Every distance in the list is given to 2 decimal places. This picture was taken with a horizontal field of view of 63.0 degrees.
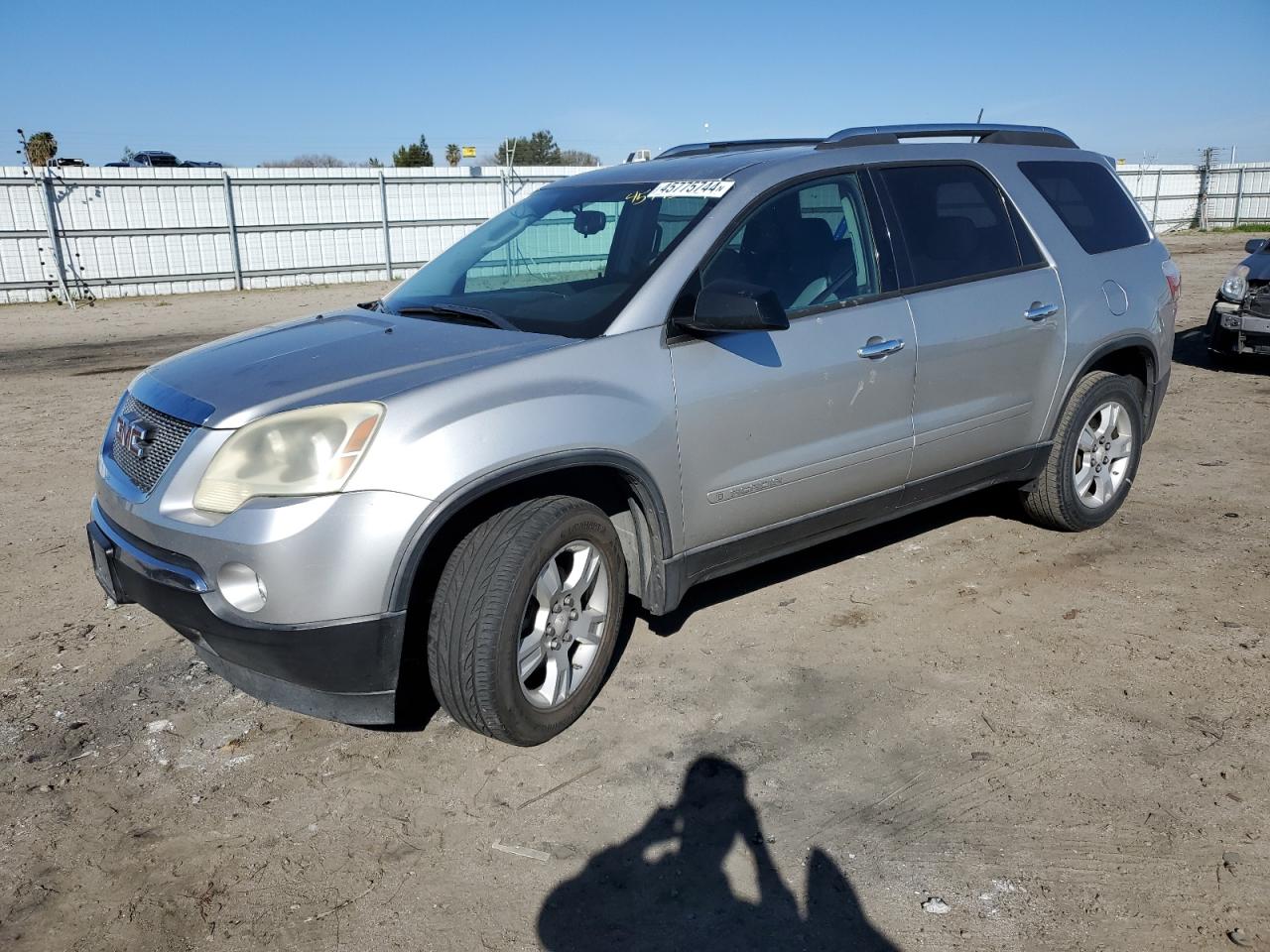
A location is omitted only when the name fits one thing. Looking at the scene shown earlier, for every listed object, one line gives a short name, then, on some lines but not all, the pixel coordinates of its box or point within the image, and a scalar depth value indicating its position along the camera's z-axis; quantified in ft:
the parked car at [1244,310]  30.71
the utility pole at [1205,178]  110.32
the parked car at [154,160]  85.50
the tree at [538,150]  174.39
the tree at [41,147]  129.17
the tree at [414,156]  157.89
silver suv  9.75
